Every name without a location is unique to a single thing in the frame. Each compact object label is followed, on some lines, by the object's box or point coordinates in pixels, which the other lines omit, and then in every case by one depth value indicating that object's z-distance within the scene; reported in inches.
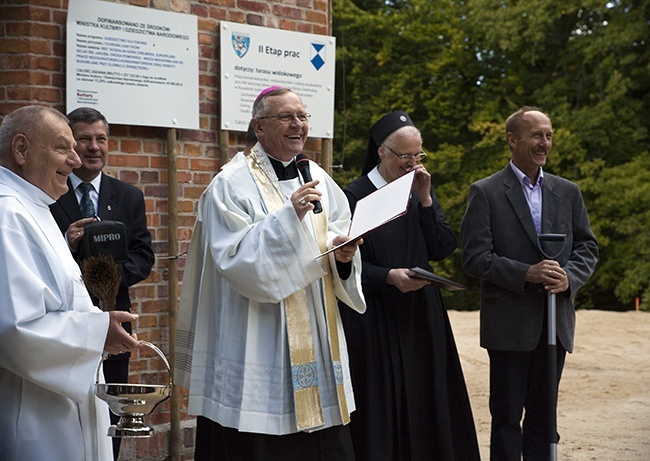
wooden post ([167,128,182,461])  229.9
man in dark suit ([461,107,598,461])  209.8
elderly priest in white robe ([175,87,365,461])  162.2
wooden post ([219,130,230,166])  239.0
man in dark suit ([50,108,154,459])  185.0
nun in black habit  197.9
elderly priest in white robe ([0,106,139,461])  115.0
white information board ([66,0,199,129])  215.0
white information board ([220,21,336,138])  239.5
